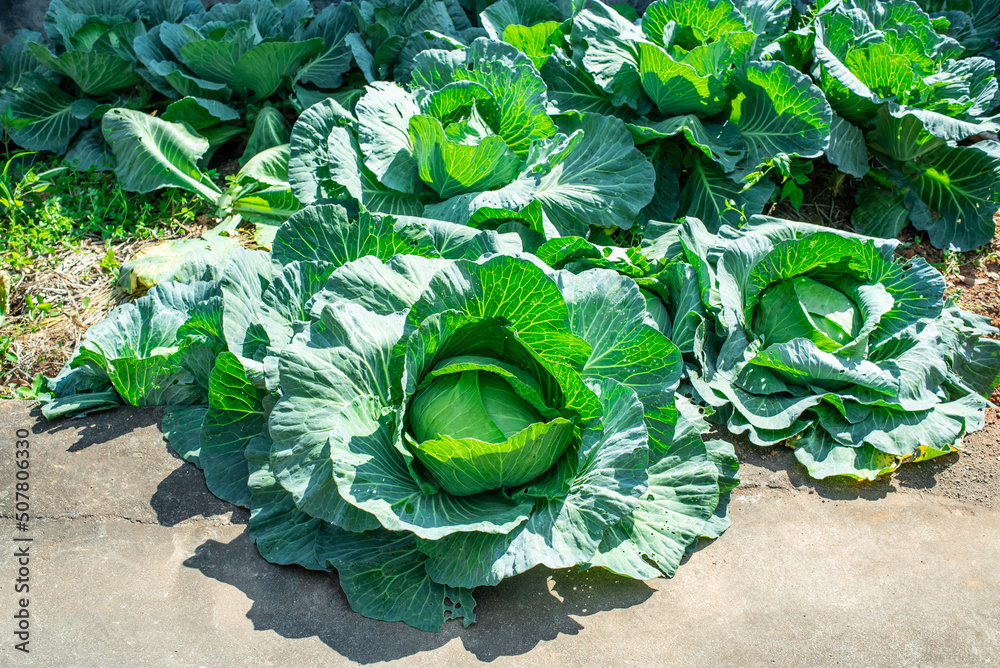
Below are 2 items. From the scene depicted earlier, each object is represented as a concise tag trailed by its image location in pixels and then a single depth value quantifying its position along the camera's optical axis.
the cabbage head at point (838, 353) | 2.96
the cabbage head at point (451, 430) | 2.21
